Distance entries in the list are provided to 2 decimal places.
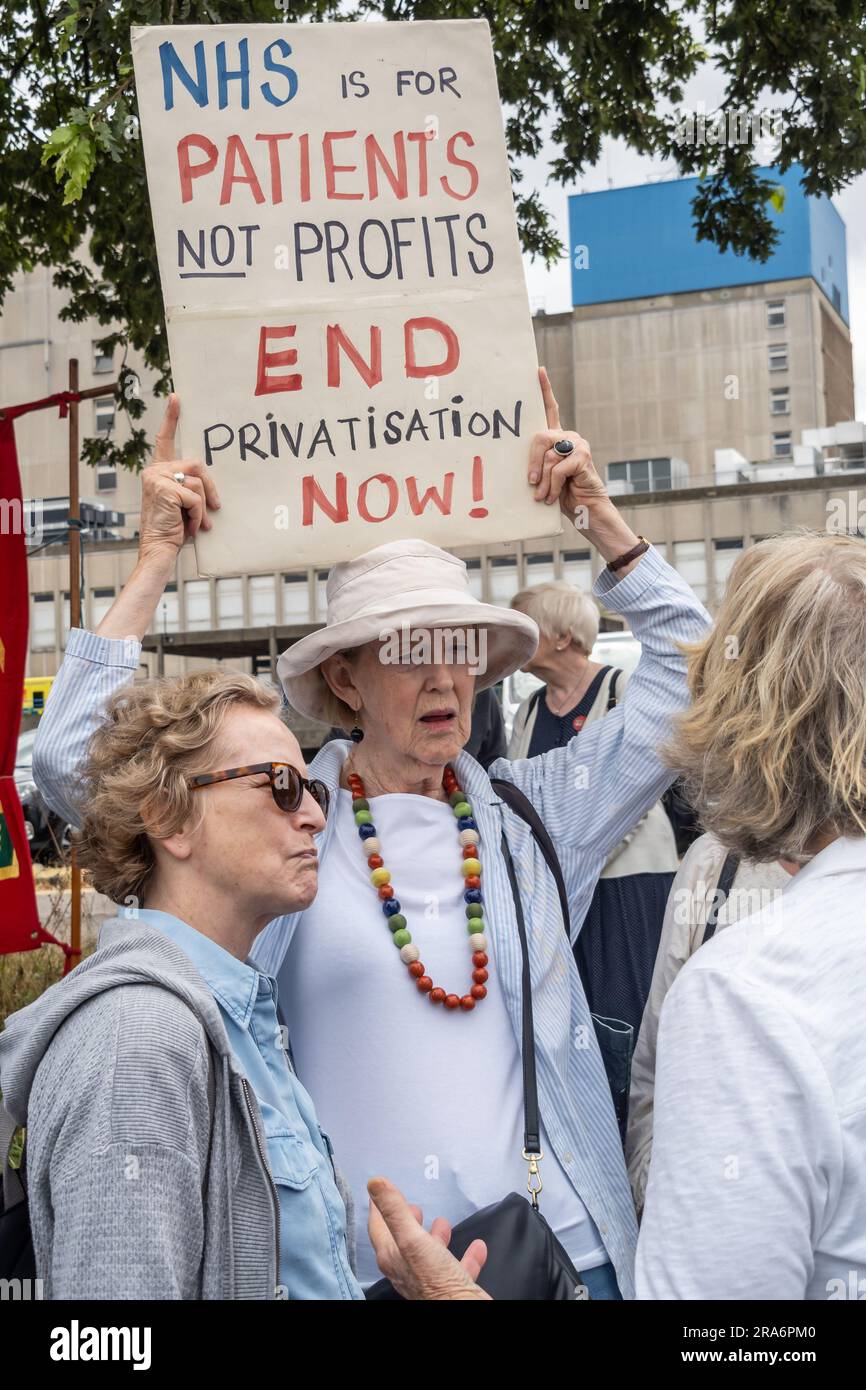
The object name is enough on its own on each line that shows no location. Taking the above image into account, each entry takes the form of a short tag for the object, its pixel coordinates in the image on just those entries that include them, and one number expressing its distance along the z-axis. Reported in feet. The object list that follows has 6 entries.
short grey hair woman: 13.79
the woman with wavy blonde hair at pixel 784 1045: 4.34
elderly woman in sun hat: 7.10
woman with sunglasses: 5.07
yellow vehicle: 82.17
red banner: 17.70
